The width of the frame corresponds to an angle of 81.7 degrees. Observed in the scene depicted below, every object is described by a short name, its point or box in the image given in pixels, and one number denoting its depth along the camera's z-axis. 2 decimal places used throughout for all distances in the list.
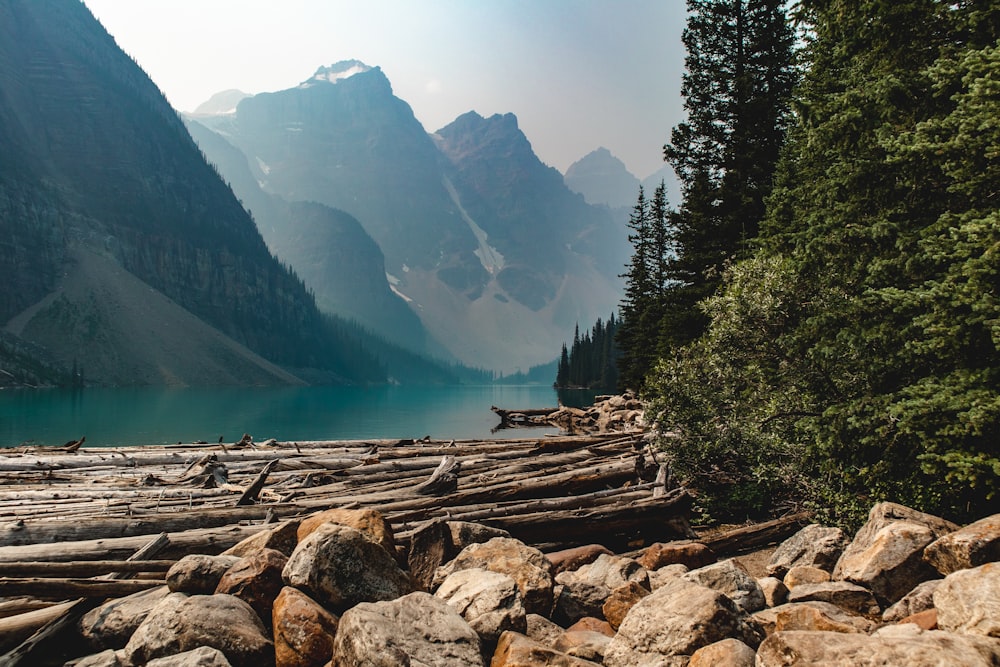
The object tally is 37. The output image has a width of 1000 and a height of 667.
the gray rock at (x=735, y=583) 7.00
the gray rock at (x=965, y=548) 6.53
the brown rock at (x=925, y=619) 5.72
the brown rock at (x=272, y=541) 7.71
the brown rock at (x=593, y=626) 7.20
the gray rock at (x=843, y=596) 6.80
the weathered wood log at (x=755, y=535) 11.19
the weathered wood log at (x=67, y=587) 6.77
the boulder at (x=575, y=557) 10.08
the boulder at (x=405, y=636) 5.43
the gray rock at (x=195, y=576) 6.64
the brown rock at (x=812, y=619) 5.92
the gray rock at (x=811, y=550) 8.91
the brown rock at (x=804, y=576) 7.90
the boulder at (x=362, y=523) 7.73
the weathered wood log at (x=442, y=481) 11.77
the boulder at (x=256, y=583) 6.55
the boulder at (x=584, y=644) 6.12
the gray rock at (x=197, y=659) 5.34
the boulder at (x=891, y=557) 7.09
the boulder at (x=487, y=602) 6.36
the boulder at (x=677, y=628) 5.55
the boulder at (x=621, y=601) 7.27
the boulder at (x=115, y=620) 6.37
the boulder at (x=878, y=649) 4.20
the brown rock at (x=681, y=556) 9.80
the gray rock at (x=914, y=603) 6.27
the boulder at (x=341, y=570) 6.53
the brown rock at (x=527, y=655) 5.41
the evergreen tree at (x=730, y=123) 27.80
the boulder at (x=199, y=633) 5.77
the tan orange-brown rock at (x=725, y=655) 5.01
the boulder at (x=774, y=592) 7.30
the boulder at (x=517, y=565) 7.38
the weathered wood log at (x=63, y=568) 7.29
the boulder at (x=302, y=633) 5.85
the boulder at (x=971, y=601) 5.02
